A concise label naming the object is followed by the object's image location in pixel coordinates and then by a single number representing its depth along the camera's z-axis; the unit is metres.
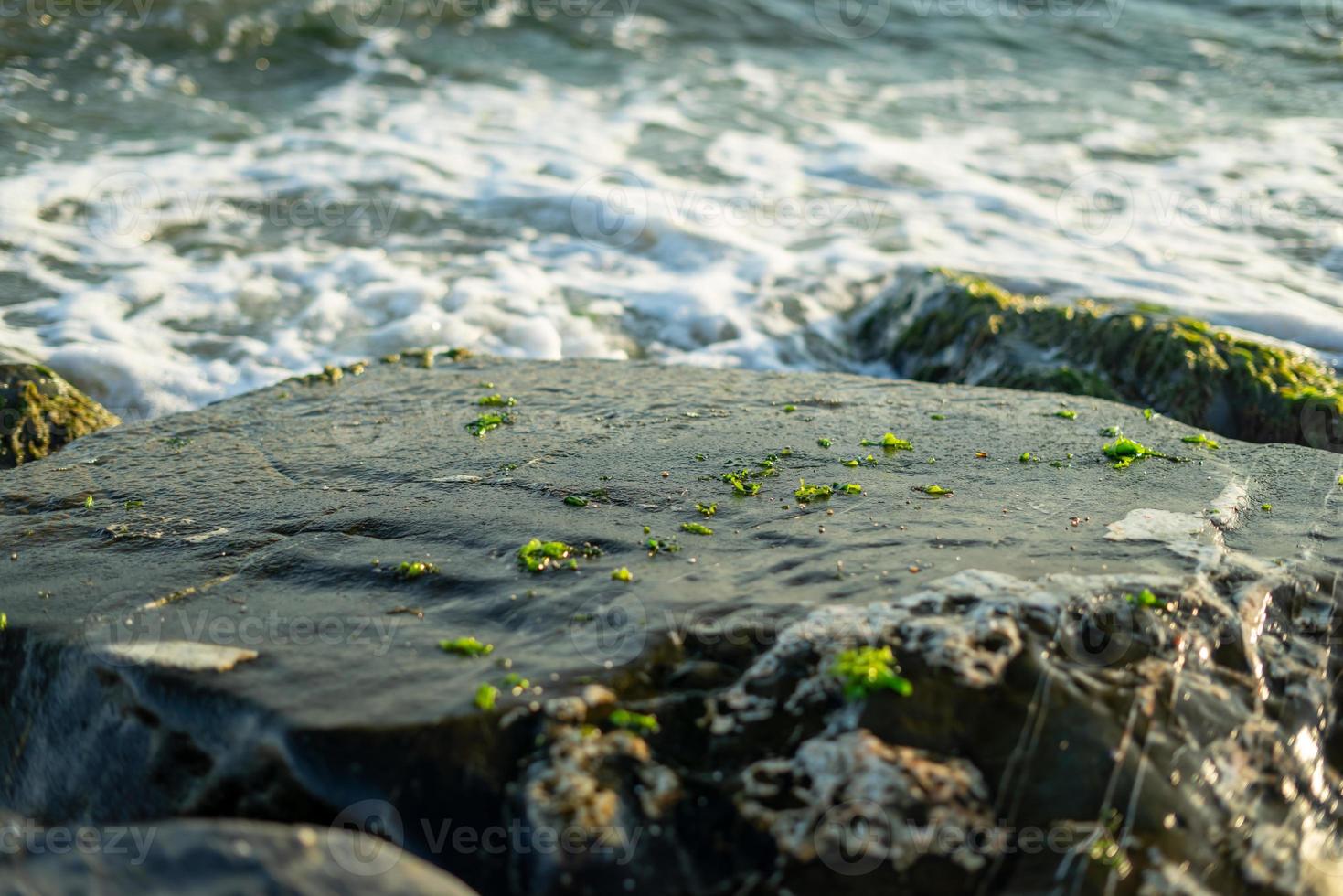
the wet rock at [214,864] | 1.89
